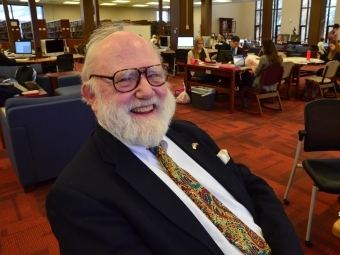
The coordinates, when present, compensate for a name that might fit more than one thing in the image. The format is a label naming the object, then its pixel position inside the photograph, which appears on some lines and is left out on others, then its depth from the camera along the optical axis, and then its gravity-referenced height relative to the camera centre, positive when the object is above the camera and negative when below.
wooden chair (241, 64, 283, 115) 4.57 -0.73
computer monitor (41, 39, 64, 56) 7.95 -0.16
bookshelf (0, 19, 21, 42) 11.79 +0.48
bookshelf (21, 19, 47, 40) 15.21 +0.56
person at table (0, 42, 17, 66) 6.23 -0.38
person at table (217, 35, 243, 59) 6.83 -0.25
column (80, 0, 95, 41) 10.59 +0.87
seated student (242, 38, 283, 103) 4.62 -0.38
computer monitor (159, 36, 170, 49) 10.60 -0.14
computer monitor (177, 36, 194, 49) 9.06 -0.16
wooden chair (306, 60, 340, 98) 5.25 -0.79
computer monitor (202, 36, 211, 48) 9.97 -0.17
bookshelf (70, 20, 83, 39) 16.10 +0.55
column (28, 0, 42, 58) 9.15 +0.50
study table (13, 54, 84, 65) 6.91 -0.43
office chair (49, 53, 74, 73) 7.27 -0.52
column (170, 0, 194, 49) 9.31 +0.54
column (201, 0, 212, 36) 12.87 +0.73
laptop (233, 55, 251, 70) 4.98 -0.42
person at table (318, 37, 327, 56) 8.18 -0.39
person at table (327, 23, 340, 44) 8.59 -0.03
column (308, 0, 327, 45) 10.70 +0.42
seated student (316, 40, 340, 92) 5.84 -0.40
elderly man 0.83 -0.44
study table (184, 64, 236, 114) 4.72 -0.60
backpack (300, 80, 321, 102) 5.54 -1.05
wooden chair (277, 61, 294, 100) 5.10 -0.67
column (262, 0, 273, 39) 11.03 +0.53
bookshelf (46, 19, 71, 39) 14.67 +0.56
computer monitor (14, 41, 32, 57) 8.00 -0.17
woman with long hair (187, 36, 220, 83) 5.66 -0.40
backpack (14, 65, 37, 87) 4.75 -0.49
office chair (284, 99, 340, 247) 2.00 -0.63
